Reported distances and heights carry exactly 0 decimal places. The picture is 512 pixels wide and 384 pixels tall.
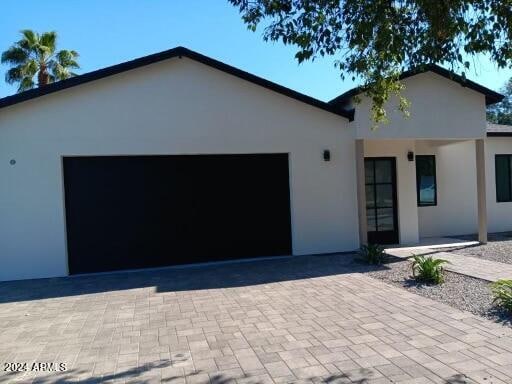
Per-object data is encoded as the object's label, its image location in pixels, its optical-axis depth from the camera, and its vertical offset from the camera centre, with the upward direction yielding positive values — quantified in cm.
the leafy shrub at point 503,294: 563 -151
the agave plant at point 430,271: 730 -148
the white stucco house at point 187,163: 888 +62
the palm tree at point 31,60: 2302 +718
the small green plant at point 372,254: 914 -145
